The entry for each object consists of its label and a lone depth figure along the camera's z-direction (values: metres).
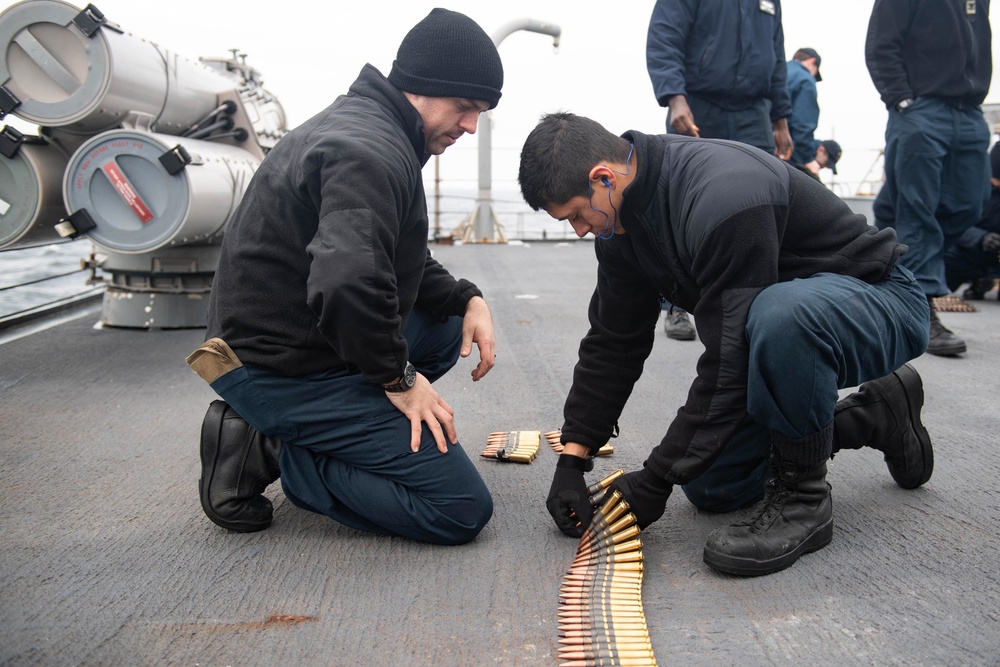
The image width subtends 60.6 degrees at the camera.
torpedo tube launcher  3.98
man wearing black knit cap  2.28
